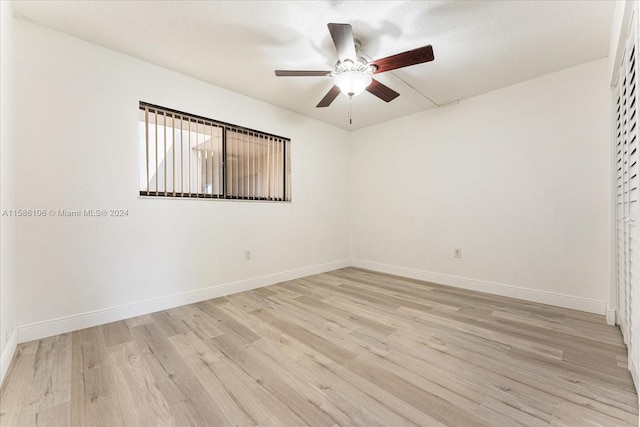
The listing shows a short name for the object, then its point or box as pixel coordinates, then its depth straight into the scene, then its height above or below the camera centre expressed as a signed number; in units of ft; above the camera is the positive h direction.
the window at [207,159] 8.68 +2.13
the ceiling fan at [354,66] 5.83 +3.80
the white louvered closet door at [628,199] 4.80 +0.27
